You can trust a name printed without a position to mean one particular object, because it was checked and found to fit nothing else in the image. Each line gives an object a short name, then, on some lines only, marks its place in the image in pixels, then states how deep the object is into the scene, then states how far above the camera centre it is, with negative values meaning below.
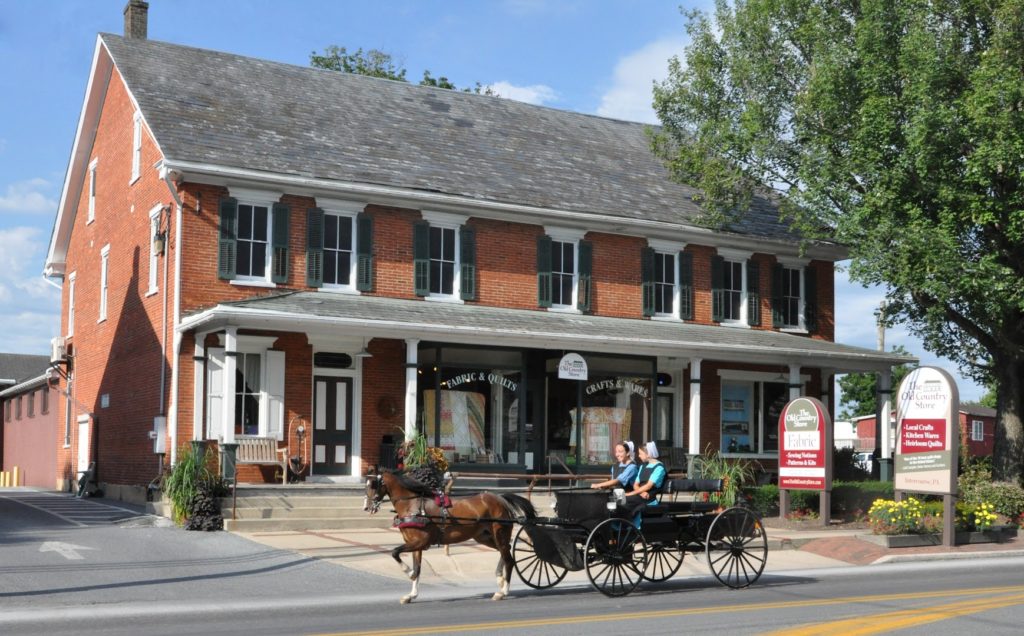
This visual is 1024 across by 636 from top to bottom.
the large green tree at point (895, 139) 23.00 +5.49
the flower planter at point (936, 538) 20.41 -2.39
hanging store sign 25.98 +0.69
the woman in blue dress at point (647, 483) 14.23 -1.02
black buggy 13.79 -1.61
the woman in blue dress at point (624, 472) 14.62 -0.90
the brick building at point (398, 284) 24.08 +2.60
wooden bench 23.55 -1.15
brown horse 13.38 -1.38
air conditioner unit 33.16 +1.20
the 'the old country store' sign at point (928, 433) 21.03 -0.52
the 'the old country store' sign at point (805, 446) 22.55 -0.85
